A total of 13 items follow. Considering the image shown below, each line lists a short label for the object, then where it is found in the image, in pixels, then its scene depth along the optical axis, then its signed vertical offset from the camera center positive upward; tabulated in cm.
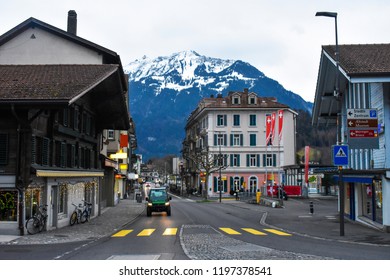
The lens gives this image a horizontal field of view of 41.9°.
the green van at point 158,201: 3650 -221
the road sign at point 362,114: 2078 +226
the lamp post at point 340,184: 2102 -62
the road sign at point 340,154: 2122 +64
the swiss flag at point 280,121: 4486 +431
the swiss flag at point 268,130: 4541 +357
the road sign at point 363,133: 2094 +149
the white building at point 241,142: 7812 +430
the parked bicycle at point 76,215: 2776 -246
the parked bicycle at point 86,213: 2941 -247
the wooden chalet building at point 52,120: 2164 +262
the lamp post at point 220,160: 6651 +136
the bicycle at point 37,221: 2206 -222
